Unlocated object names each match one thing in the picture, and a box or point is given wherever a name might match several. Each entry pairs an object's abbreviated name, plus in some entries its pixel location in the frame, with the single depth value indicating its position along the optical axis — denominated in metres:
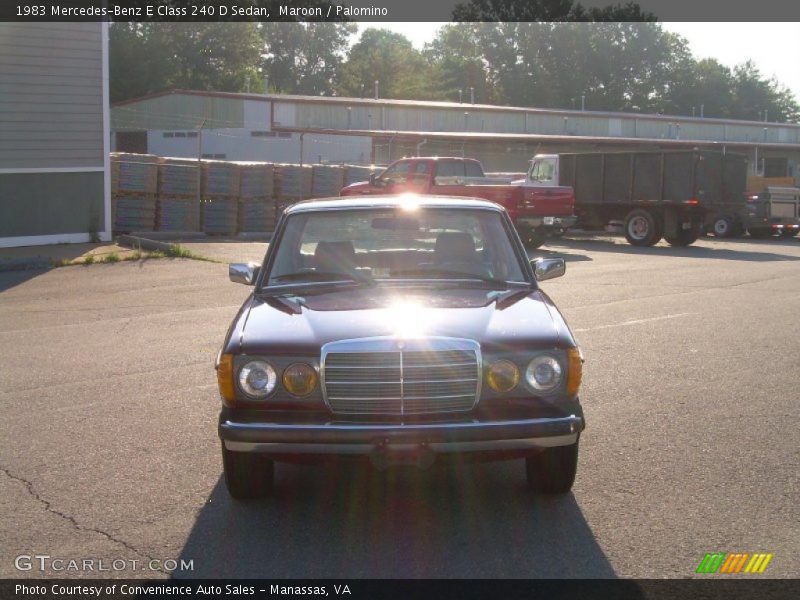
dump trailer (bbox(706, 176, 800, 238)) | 30.58
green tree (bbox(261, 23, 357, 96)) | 107.81
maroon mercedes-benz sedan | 5.01
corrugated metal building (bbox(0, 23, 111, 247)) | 20.09
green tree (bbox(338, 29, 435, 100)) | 105.38
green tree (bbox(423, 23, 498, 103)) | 111.19
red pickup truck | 24.88
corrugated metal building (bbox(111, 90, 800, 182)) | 44.97
